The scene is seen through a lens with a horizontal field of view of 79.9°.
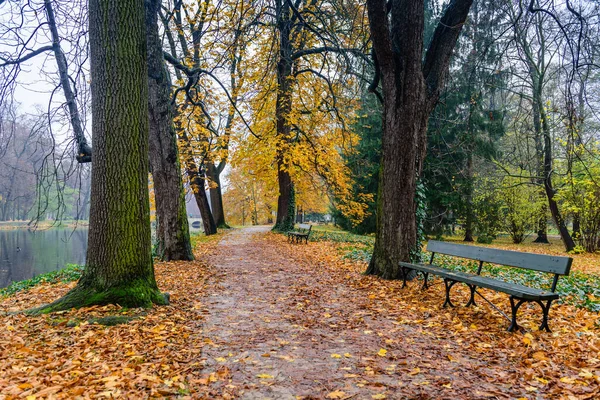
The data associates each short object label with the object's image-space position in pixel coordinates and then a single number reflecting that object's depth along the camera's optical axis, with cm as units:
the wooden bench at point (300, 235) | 1352
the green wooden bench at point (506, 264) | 391
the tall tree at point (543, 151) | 1387
